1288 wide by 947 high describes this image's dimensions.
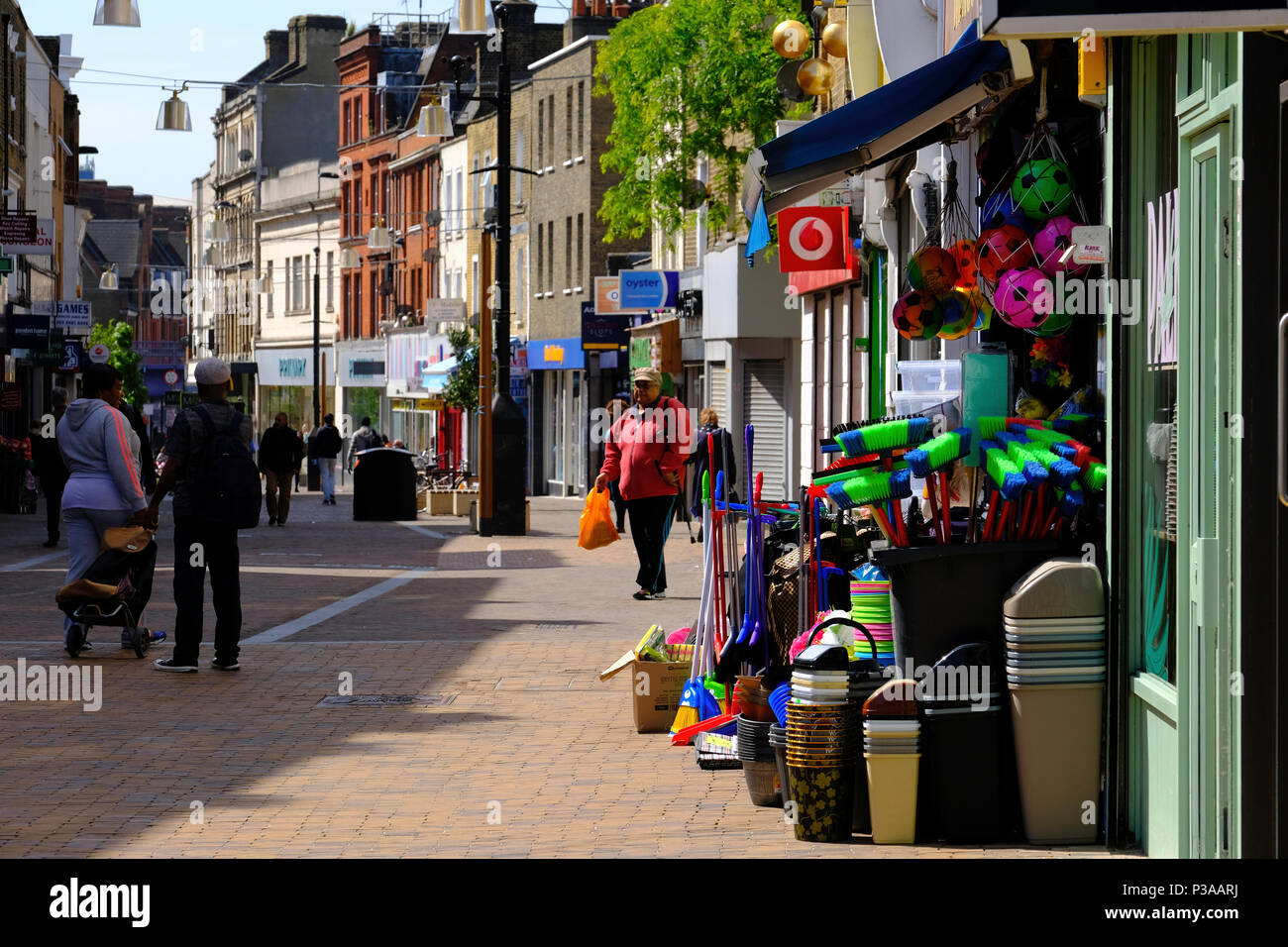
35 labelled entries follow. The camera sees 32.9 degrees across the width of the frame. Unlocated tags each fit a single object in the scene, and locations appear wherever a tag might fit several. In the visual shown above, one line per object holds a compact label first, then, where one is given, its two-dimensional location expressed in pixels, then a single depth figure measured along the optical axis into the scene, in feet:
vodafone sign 75.10
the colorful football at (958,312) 35.50
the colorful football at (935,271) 35.88
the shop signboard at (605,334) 168.45
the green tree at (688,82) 111.65
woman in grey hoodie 45.42
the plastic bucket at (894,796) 25.85
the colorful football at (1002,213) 33.37
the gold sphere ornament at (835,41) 64.85
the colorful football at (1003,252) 32.86
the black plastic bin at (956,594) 26.53
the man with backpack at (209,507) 42.75
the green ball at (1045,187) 32.35
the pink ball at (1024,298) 31.81
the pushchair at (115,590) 44.93
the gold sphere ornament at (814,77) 63.05
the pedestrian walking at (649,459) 57.36
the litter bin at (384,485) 116.57
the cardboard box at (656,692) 35.96
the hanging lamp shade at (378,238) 230.07
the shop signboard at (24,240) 128.67
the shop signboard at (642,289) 146.00
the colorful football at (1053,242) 32.01
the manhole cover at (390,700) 39.14
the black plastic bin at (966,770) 25.89
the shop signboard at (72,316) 170.40
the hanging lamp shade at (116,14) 79.71
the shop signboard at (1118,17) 17.98
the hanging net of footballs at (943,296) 35.50
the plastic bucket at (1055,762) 25.84
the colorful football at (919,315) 36.14
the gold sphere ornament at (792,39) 59.52
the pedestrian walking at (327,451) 139.95
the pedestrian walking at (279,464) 108.88
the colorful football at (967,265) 35.22
